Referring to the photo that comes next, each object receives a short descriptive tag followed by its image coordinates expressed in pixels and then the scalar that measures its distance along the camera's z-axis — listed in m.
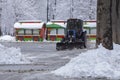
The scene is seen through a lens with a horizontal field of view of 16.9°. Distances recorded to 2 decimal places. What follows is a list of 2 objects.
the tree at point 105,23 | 15.49
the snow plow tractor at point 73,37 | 33.44
